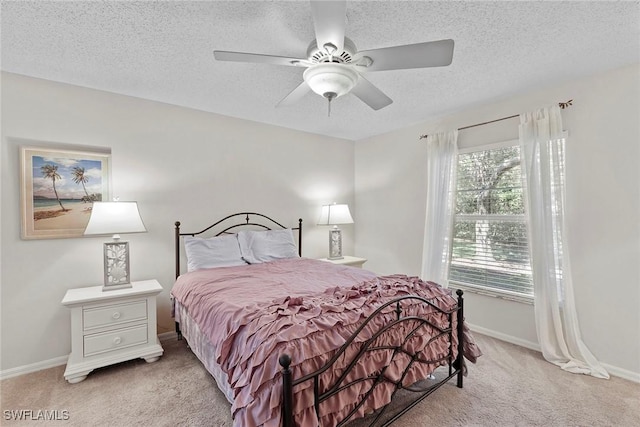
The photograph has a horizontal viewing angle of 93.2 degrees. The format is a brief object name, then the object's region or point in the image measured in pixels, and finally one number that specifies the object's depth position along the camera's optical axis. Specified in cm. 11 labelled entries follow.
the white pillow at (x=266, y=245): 345
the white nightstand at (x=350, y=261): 414
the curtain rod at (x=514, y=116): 275
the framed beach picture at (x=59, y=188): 263
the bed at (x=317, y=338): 139
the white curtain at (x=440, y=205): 362
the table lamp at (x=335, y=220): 435
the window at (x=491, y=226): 315
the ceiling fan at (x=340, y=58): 158
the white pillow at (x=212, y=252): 309
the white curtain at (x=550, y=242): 270
